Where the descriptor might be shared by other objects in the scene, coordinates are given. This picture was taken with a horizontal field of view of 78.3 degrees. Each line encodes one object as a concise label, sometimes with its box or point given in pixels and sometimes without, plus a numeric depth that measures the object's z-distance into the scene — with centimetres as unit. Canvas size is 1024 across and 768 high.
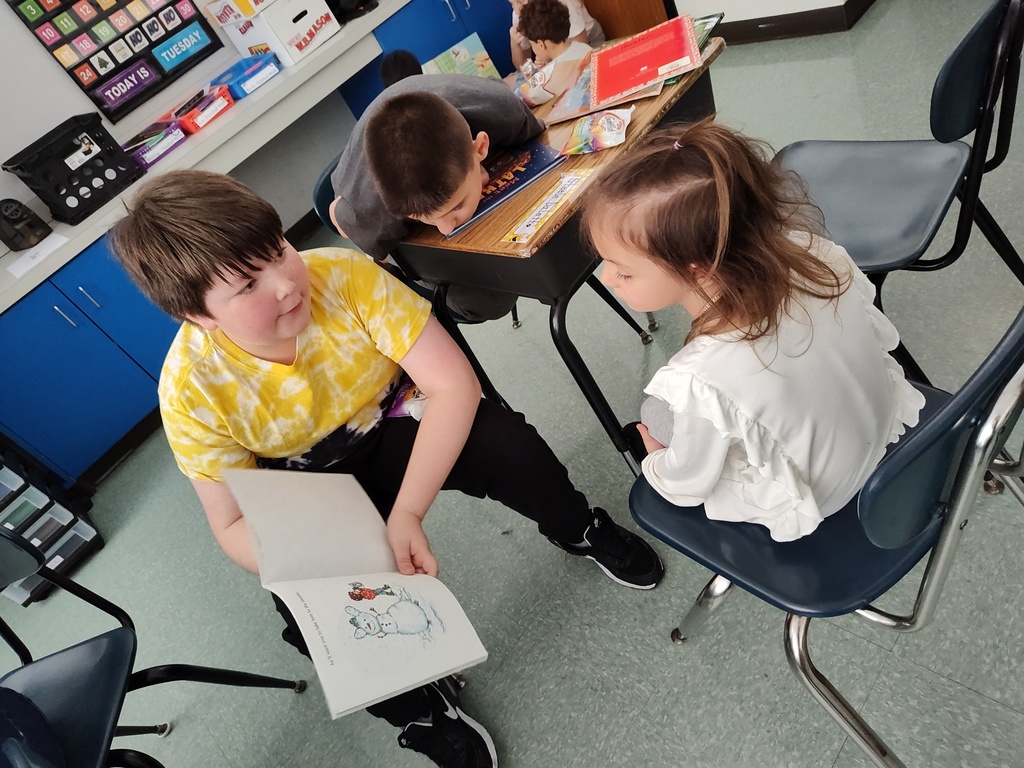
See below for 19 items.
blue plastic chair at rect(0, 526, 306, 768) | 88
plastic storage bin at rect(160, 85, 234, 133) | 257
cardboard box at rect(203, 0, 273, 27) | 263
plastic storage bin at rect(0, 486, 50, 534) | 202
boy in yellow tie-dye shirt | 84
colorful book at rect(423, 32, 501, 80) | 290
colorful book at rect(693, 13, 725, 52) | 119
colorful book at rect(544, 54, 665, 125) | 122
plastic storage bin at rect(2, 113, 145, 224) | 227
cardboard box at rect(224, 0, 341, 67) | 267
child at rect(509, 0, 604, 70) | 261
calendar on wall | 252
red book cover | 118
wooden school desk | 103
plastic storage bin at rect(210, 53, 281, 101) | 268
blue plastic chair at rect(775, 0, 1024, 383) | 91
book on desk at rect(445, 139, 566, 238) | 113
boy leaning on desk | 109
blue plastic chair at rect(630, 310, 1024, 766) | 50
